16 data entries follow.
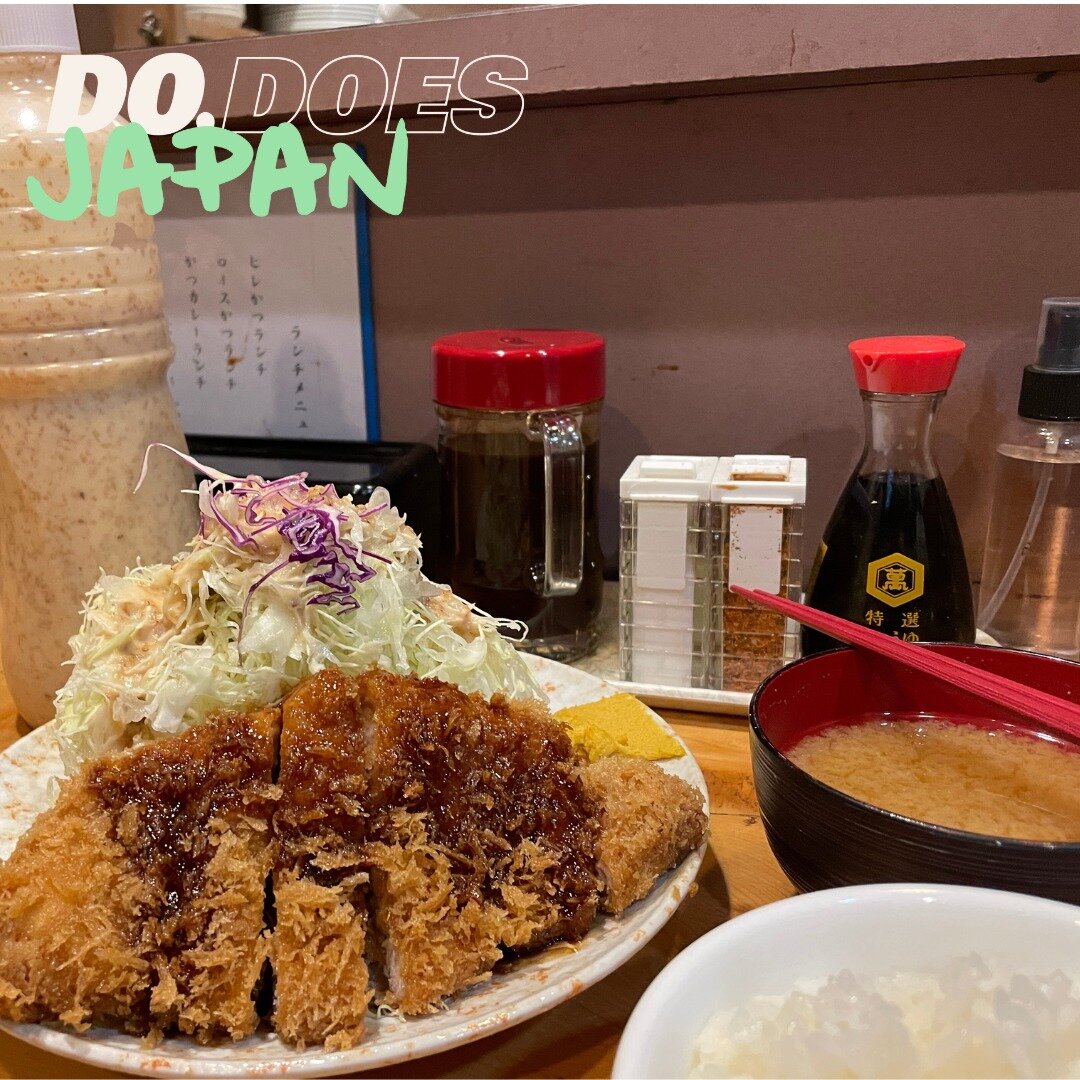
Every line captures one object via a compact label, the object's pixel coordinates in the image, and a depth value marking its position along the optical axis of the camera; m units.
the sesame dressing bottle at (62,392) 0.44
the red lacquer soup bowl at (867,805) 0.30
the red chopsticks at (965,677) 0.36
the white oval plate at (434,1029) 0.30
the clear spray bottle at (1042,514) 0.50
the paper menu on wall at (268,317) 0.63
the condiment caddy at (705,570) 0.48
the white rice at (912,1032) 0.26
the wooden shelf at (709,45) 0.45
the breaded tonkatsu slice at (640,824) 0.35
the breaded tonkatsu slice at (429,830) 0.33
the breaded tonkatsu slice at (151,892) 0.31
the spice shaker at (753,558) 0.48
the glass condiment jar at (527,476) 0.51
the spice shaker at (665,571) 0.49
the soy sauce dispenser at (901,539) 0.48
